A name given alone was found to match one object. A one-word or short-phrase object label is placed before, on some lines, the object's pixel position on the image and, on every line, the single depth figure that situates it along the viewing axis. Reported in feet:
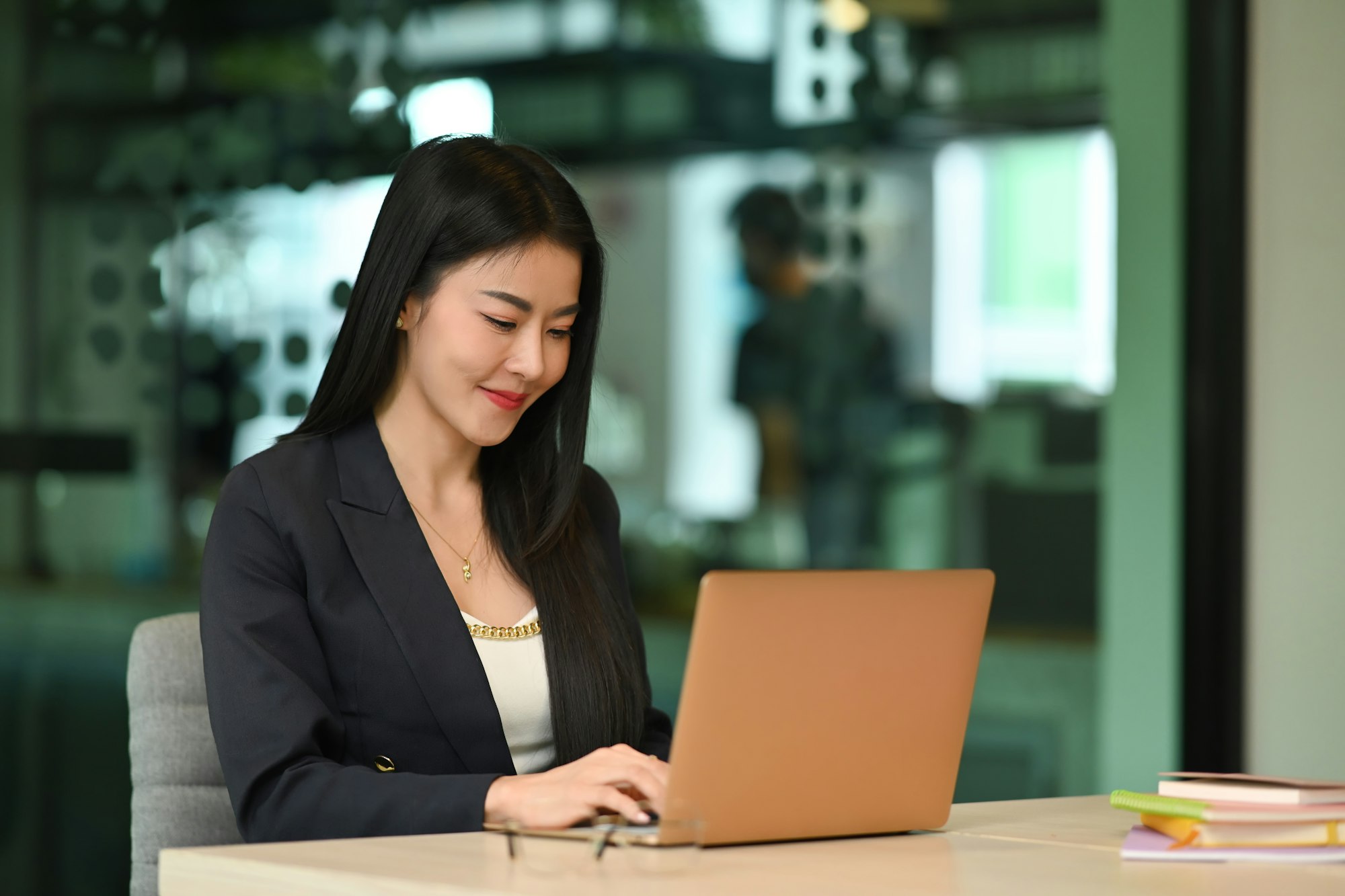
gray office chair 10.65
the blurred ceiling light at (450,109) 14.69
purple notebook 9.66
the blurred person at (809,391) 15.22
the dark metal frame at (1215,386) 14.57
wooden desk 9.15
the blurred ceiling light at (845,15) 15.23
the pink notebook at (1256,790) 9.76
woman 10.30
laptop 9.39
